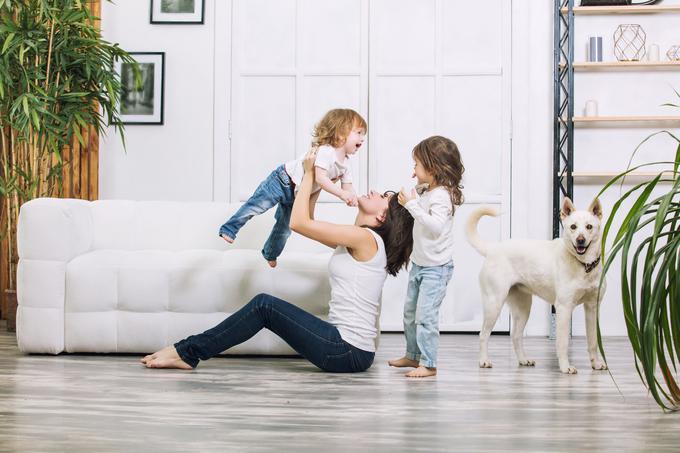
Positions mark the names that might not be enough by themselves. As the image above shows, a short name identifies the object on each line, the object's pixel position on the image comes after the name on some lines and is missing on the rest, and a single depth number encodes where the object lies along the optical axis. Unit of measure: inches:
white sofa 132.8
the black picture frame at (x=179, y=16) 193.9
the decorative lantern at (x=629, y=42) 184.2
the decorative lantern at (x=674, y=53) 182.5
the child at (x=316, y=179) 120.3
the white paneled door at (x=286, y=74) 191.0
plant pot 170.9
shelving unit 178.7
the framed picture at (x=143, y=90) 194.1
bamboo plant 164.4
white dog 127.0
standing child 119.2
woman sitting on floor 114.0
